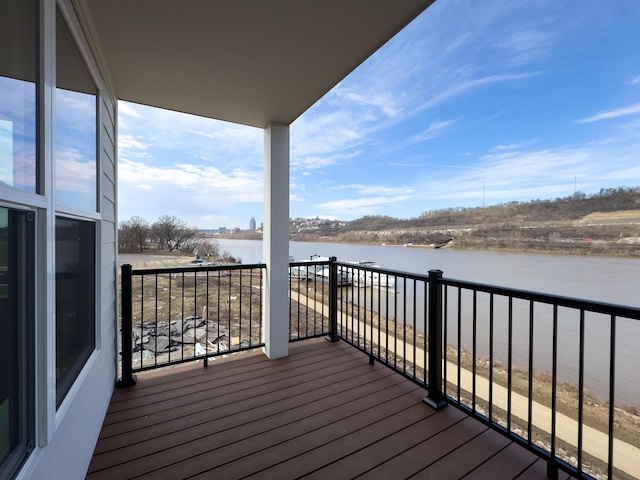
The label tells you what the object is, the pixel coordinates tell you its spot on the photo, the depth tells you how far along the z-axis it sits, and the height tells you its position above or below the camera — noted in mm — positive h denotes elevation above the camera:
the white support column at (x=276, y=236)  2809 +11
